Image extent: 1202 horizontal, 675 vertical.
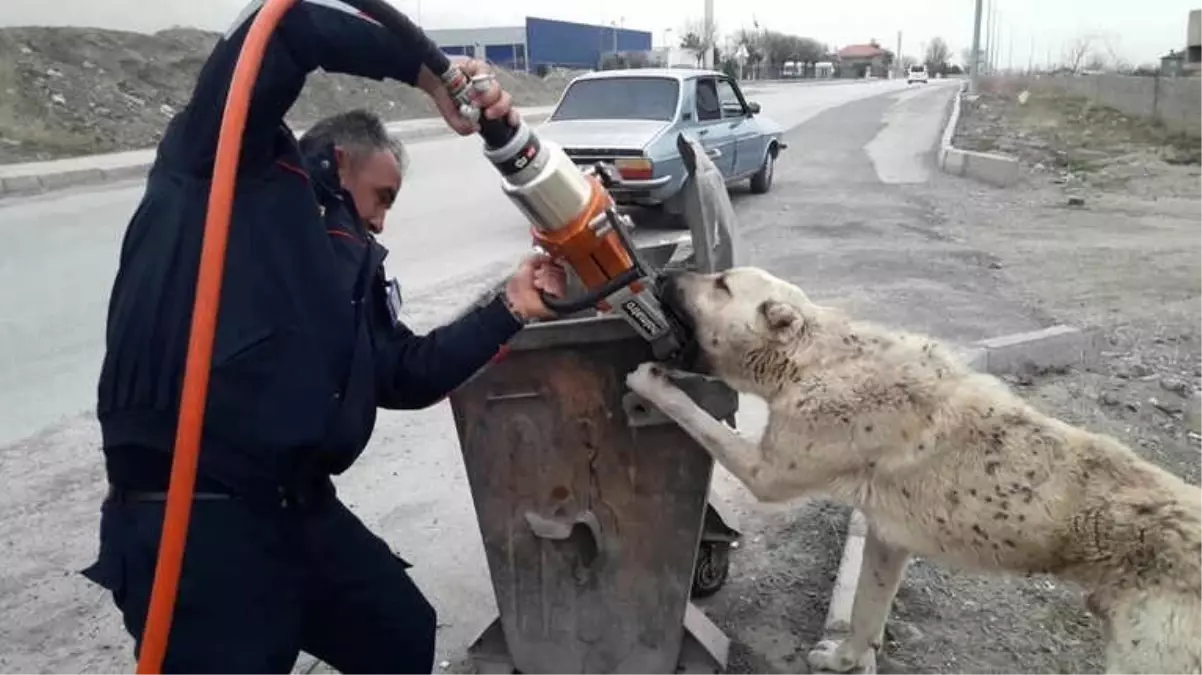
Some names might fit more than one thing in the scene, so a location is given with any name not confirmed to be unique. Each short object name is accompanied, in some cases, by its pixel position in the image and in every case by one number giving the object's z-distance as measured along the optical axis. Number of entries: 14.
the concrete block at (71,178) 16.02
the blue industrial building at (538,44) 58.16
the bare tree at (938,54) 124.83
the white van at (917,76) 85.94
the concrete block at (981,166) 16.22
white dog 2.78
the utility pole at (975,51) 32.54
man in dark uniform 2.06
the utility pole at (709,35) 35.56
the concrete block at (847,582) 3.64
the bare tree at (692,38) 71.39
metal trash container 3.02
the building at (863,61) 116.66
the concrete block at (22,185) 15.30
